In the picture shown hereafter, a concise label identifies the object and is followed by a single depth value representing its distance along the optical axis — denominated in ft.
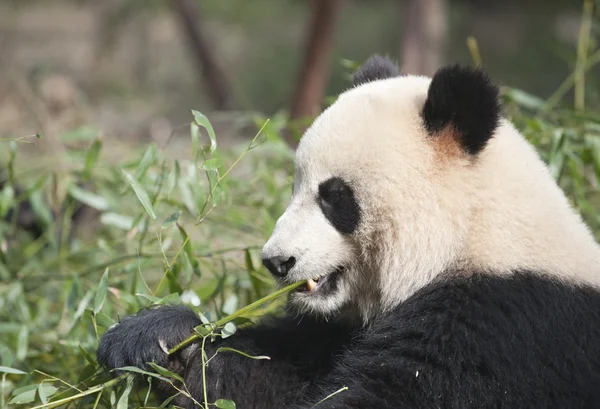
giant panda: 13.04
